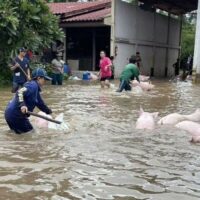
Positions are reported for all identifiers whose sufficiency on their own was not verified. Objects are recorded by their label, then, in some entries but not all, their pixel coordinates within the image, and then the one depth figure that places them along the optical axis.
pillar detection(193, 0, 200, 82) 21.84
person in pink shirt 17.78
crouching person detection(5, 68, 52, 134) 7.44
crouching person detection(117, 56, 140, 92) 15.30
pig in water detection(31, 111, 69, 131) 8.04
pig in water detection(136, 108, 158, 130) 8.35
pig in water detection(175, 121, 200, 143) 7.30
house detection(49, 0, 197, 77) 24.05
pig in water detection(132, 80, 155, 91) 16.34
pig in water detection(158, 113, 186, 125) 8.69
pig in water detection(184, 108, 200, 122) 8.78
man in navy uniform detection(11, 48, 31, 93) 12.84
